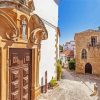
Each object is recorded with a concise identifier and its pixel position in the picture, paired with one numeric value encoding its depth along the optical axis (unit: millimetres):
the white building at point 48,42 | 4919
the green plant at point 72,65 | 14624
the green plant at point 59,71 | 7105
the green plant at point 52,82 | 5616
